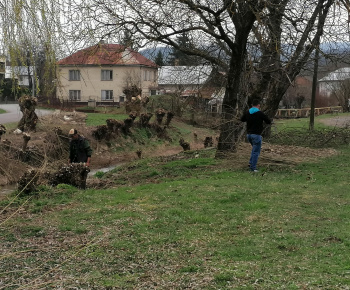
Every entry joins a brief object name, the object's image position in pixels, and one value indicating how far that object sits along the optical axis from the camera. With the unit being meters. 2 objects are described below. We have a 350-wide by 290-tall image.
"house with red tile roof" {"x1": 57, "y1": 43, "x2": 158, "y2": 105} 48.18
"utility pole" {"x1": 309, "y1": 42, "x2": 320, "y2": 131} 25.23
